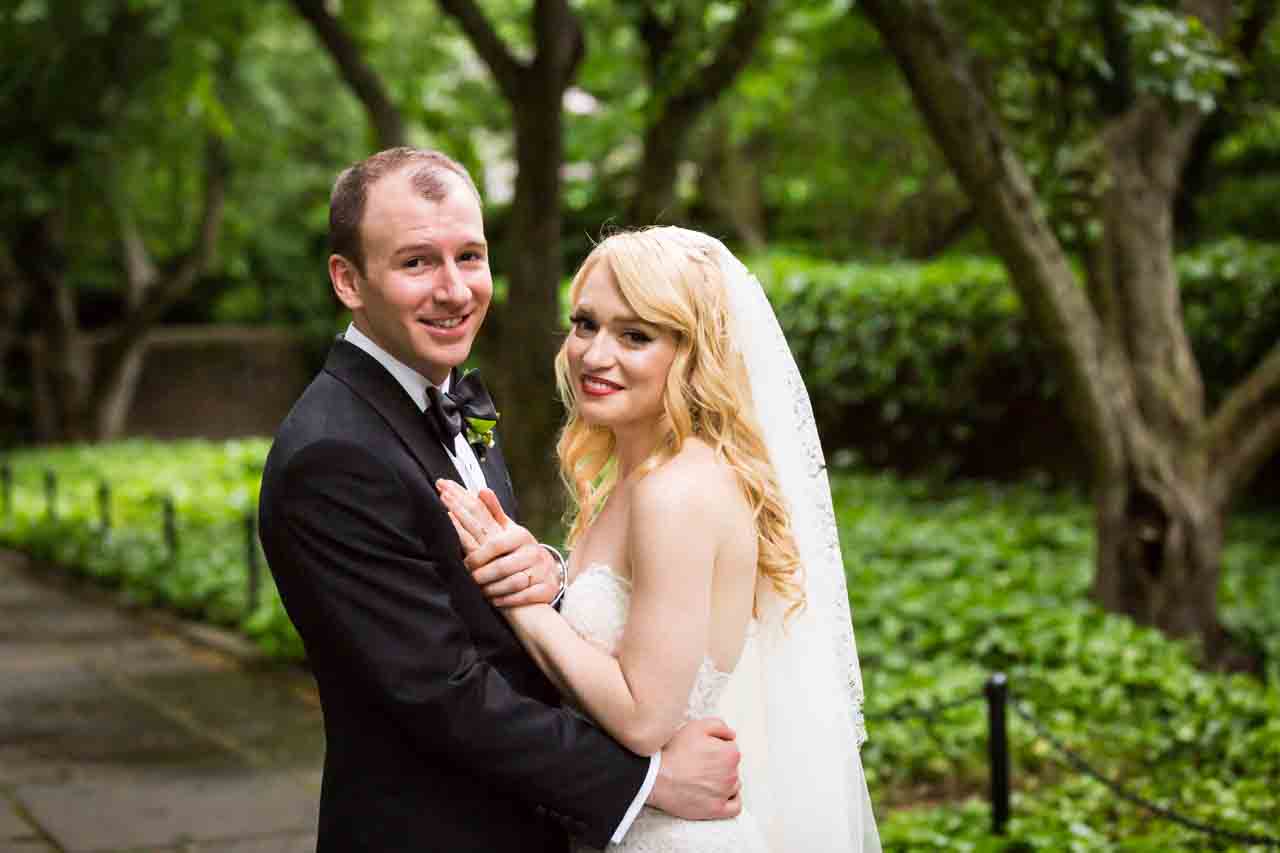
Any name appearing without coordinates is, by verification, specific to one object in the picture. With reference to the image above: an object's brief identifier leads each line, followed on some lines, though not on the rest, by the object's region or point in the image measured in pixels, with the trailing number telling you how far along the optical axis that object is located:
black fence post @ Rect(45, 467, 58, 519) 15.56
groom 2.53
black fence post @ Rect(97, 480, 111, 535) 13.99
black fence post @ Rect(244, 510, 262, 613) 10.45
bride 2.70
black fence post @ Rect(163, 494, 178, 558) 12.65
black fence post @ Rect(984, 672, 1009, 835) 5.58
